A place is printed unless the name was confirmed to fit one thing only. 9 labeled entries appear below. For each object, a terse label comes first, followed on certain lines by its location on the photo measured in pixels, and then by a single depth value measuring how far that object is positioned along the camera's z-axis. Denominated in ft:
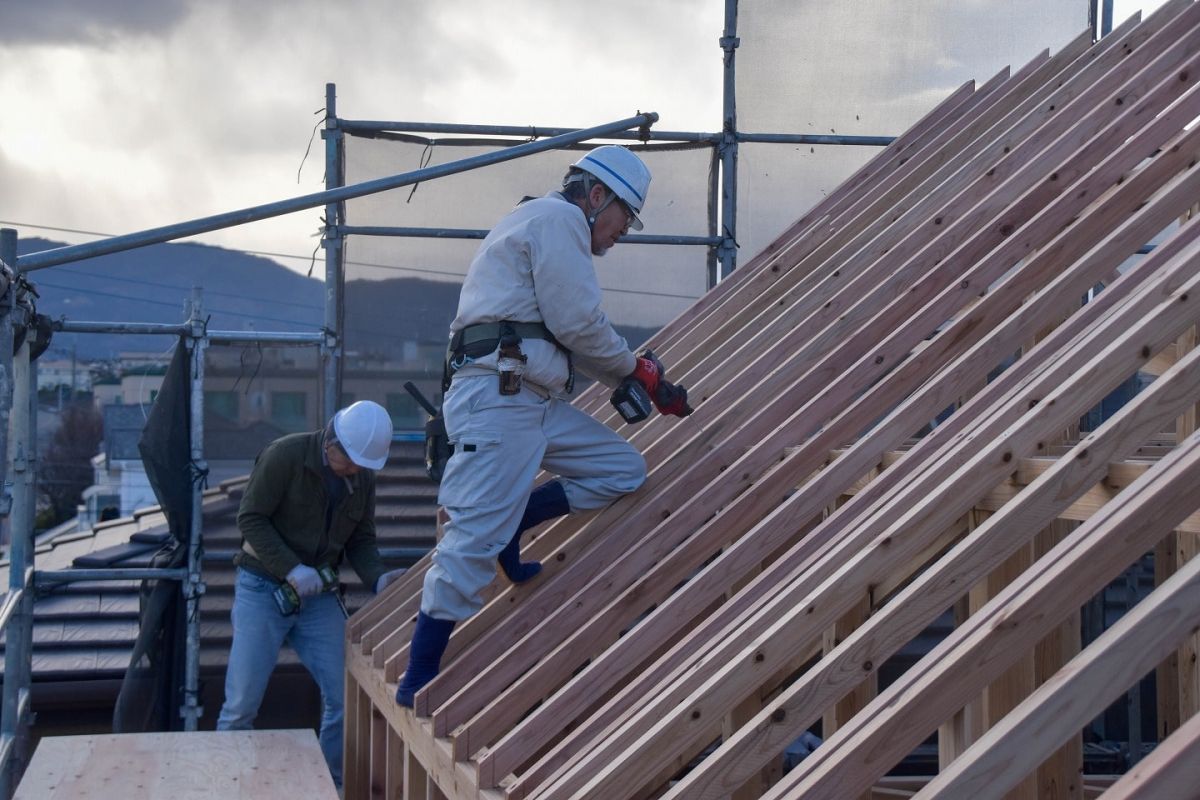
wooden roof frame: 14.93
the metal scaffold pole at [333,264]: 42.42
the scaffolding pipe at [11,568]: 27.96
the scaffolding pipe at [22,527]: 35.50
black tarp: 42.27
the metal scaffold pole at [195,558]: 42.32
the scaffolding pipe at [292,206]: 31.17
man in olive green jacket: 38.75
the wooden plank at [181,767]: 31.04
